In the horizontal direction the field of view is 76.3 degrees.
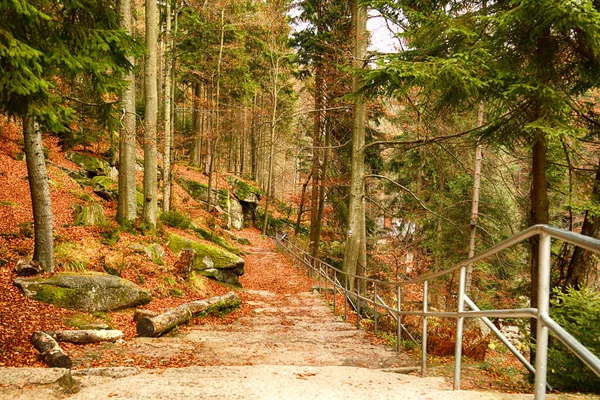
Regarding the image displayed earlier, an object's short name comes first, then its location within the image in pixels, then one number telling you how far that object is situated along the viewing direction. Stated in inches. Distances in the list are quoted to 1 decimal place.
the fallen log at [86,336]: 207.9
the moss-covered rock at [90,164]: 631.2
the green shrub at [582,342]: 138.3
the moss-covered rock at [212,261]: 478.0
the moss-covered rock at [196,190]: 953.5
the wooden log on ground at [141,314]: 266.8
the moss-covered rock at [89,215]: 405.5
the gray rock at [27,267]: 268.6
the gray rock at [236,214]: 1041.5
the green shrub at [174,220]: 623.2
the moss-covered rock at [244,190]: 1124.5
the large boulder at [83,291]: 255.3
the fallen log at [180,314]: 253.9
